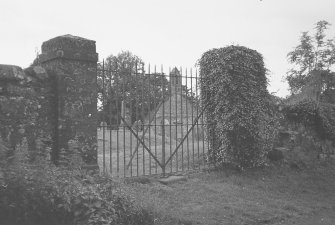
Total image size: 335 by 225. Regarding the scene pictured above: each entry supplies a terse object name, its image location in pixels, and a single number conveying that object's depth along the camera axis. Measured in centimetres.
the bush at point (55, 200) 441
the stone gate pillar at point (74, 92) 643
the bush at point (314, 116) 1227
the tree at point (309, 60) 3591
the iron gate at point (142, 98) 768
